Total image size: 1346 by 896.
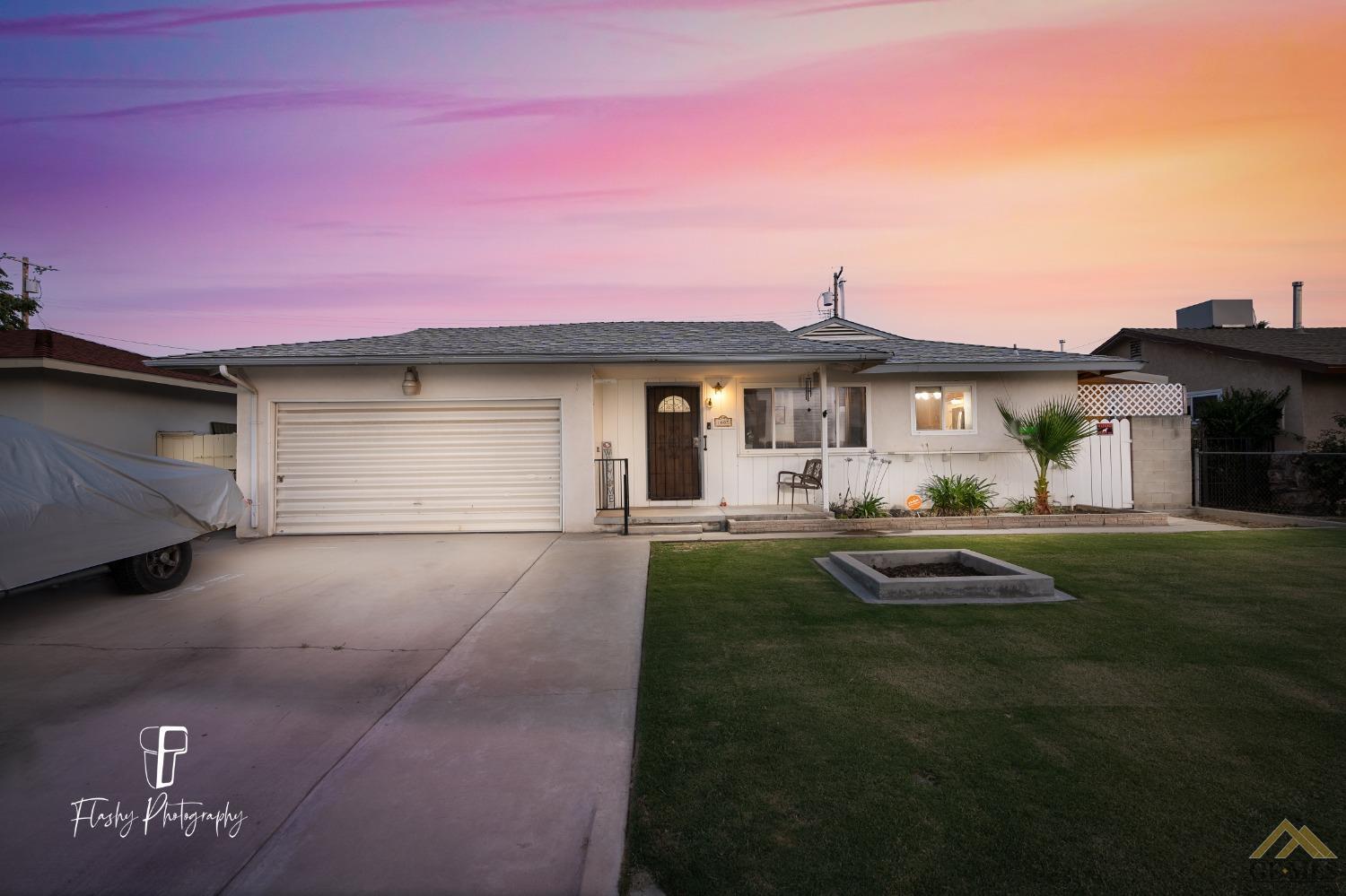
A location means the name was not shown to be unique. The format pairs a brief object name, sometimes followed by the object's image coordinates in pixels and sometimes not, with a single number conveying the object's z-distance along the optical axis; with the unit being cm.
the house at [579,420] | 940
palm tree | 978
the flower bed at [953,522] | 952
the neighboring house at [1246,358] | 1224
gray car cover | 453
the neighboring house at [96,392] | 1023
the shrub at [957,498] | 1038
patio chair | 1036
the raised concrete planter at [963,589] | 522
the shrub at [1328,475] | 991
